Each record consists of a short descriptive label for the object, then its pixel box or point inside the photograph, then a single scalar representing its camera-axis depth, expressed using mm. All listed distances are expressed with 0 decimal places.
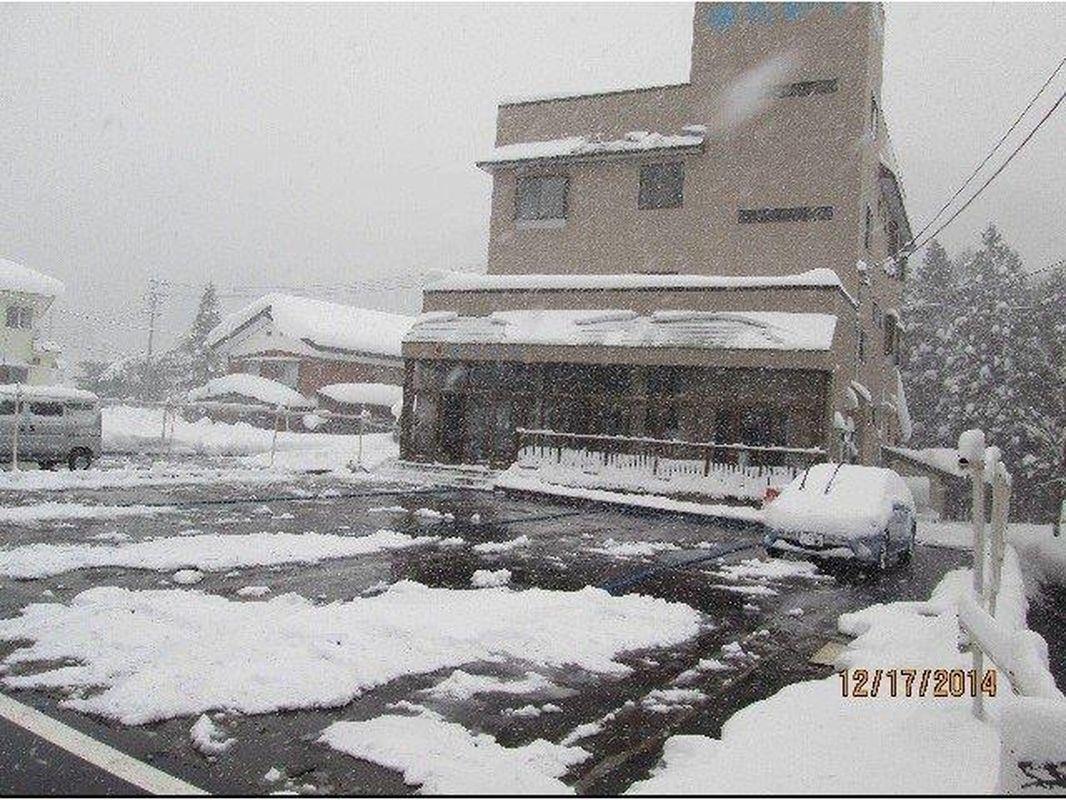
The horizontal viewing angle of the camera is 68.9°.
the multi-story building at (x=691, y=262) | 20547
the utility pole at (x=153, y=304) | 65250
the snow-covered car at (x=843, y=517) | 11523
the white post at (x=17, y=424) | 15685
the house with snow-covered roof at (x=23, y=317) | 44594
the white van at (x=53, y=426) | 17656
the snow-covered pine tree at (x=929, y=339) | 48406
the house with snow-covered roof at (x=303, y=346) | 45531
